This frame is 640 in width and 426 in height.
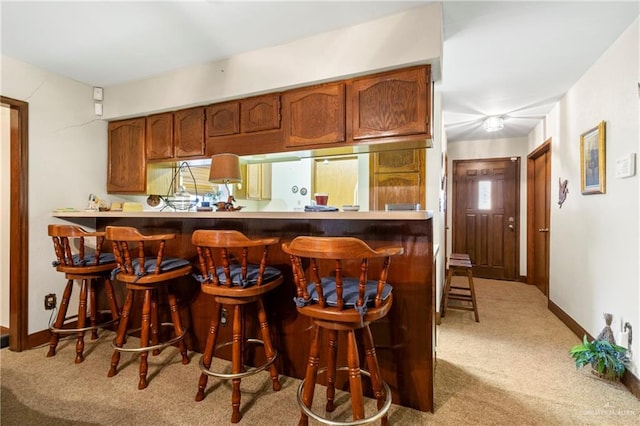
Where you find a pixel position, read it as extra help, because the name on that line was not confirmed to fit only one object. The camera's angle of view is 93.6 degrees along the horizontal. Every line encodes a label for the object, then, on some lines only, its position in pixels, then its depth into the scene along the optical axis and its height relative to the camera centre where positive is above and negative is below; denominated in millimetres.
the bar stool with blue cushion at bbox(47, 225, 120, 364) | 2094 -425
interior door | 3818 -25
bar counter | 1612 -487
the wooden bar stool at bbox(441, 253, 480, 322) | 3030 -765
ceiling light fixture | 3820 +1145
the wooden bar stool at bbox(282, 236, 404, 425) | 1185 -408
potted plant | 1870 -925
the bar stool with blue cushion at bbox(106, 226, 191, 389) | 1755 -398
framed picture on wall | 2270 +427
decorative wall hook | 3053 +233
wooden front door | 4703 -27
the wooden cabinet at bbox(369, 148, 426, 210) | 2955 +349
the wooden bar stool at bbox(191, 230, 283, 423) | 1508 -400
